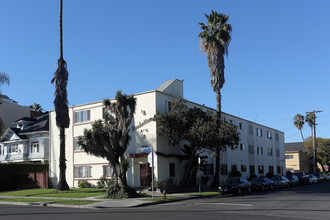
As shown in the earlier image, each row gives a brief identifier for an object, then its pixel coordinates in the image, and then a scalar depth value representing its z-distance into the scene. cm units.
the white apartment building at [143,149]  3008
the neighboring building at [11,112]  5354
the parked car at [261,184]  2963
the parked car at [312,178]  4404
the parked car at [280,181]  3419
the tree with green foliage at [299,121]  7588
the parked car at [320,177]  4756
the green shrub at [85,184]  3275
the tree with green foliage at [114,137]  2342
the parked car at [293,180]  3751
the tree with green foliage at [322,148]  6981
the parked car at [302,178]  4185
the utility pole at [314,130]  5768
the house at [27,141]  4122
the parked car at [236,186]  2592
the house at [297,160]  7206
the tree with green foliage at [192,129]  2809
